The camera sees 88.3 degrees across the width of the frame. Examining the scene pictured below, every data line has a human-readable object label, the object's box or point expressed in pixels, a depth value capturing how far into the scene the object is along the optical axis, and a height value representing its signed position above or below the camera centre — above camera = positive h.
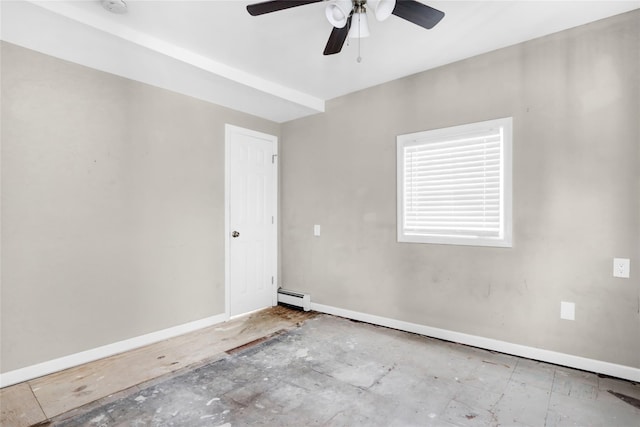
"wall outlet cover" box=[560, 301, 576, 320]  2.55 -0.77
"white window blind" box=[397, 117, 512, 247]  2.87 +0.25
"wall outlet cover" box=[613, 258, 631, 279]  2.36 -0.40
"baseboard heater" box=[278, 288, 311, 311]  4.19 -1.14
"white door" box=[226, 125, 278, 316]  3.93 -0.11
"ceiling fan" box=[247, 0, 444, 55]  1.87 +1.18
